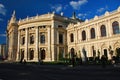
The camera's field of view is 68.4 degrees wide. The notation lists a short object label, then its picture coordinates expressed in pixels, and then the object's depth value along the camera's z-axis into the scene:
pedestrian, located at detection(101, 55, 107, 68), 12.08
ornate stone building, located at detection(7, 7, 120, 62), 24.57
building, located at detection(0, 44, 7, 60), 82.47
